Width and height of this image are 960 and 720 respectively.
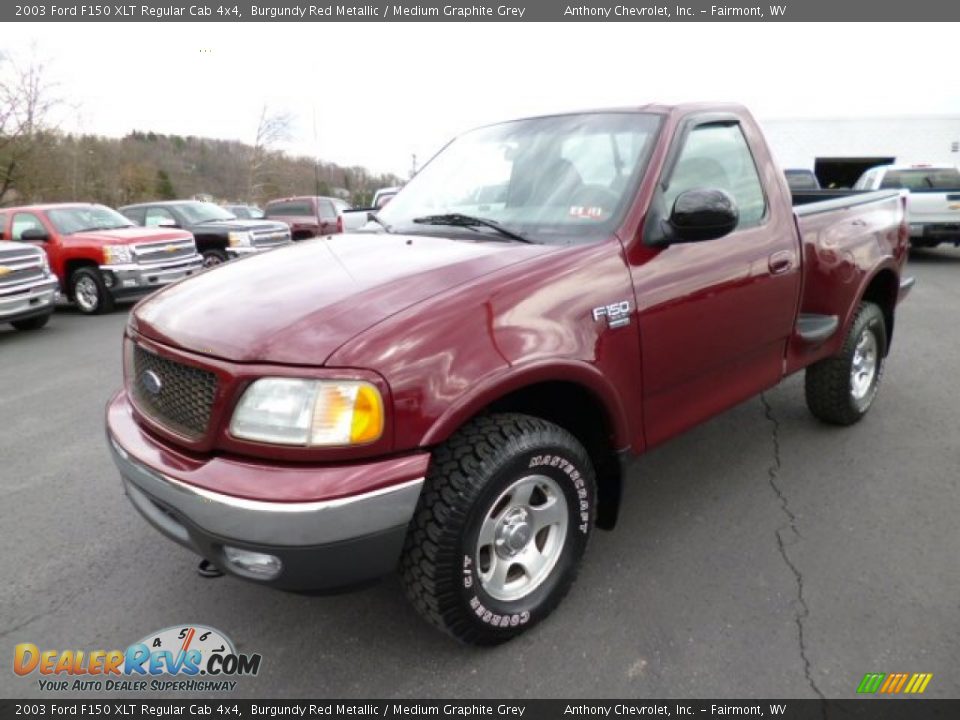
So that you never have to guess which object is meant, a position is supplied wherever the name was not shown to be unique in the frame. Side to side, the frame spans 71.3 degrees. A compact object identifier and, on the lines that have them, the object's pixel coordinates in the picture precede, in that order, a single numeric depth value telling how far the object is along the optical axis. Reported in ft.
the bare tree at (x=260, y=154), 147.23
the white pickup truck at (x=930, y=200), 39.81
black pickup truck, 44.62
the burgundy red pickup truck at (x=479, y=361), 6.42
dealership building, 79.51
